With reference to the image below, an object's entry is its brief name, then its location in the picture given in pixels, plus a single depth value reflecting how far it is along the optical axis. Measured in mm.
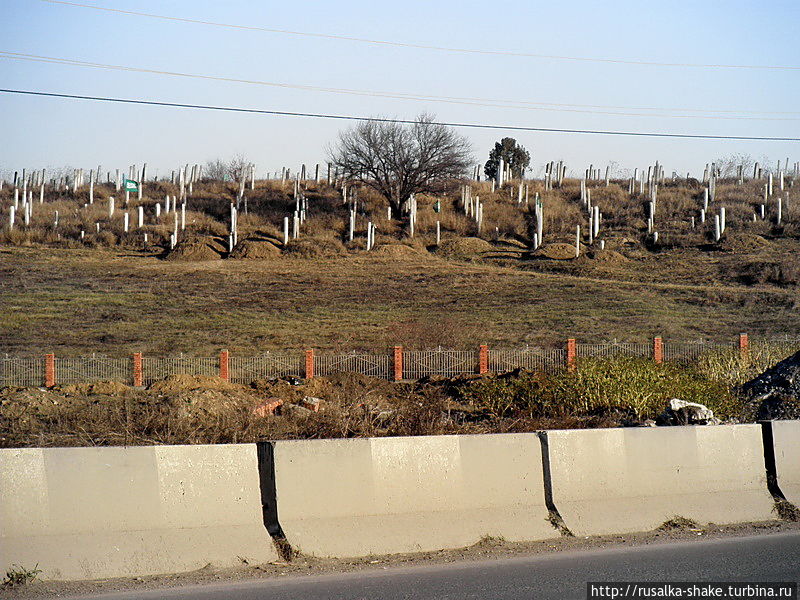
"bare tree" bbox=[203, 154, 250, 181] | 86438
